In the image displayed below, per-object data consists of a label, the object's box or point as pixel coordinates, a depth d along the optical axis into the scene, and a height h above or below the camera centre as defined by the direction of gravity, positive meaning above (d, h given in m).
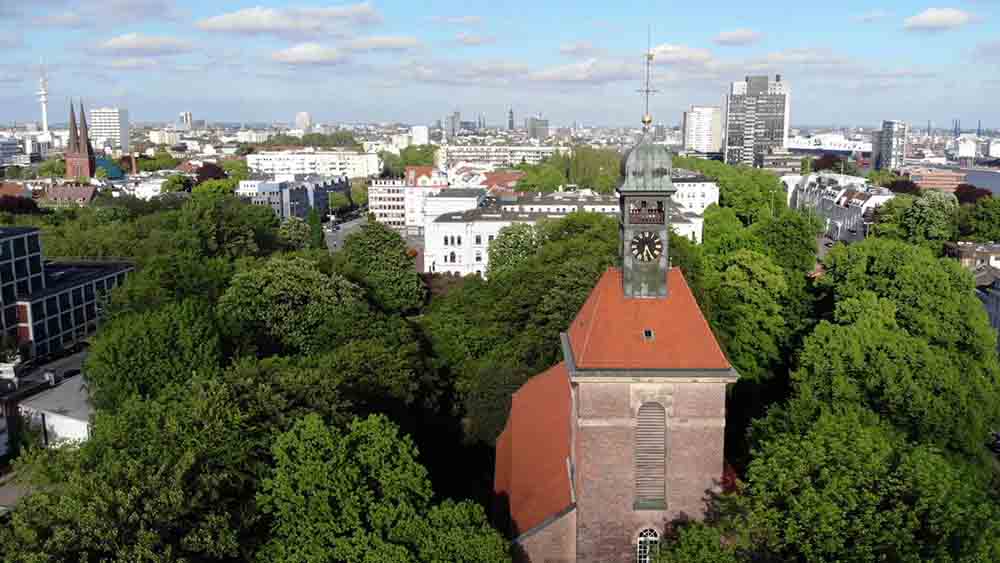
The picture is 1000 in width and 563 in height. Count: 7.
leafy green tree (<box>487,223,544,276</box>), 71.44 -9.17
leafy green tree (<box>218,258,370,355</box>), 49.06 -9.61
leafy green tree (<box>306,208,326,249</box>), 99.25 -10.63
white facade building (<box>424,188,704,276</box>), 93.88 -10.26
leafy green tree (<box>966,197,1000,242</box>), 93.75 -9.31
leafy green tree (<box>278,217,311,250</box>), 97.38 -10.92
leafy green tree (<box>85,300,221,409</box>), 39.78 -10.03
